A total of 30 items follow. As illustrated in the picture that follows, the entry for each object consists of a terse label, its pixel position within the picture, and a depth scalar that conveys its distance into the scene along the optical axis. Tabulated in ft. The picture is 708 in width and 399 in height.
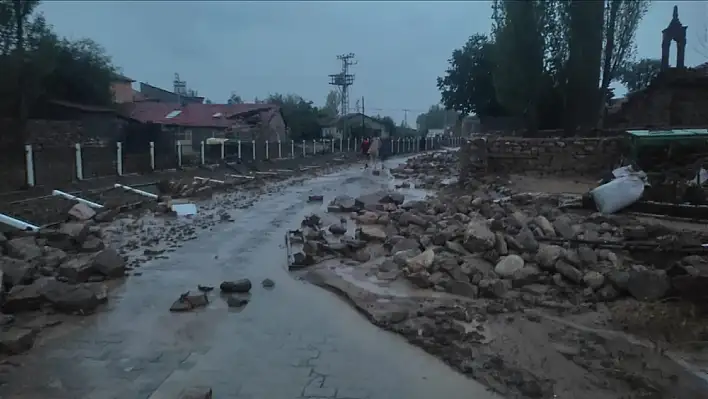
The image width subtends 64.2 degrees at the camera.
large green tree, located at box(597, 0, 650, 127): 71.77
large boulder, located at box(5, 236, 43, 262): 23.86
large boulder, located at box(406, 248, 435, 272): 22.03
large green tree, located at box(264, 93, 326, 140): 167.32
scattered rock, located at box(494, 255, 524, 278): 20.85
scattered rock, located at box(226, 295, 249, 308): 19.73
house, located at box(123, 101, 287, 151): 123.65
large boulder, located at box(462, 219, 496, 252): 22.72
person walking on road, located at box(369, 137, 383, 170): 104.99
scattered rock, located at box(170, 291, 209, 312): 19.25
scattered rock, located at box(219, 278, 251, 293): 21.45
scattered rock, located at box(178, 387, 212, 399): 11.95
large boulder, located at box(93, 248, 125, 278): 22.81
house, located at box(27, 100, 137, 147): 67.62
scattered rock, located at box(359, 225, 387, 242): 28.63
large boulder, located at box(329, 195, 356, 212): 41.47
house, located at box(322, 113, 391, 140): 187.21
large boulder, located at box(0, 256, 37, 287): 19.98
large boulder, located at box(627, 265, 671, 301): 17.61
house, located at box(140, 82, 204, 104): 201.98
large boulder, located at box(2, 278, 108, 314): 18.48
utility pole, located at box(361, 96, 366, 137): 193.57
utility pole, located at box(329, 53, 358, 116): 211.18
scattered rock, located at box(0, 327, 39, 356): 15.18
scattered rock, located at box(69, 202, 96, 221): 35.68
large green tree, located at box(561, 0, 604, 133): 67.82
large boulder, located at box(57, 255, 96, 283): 21.72
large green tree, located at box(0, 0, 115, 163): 64.49
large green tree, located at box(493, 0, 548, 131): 70.74
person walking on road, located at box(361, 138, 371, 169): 110.44
